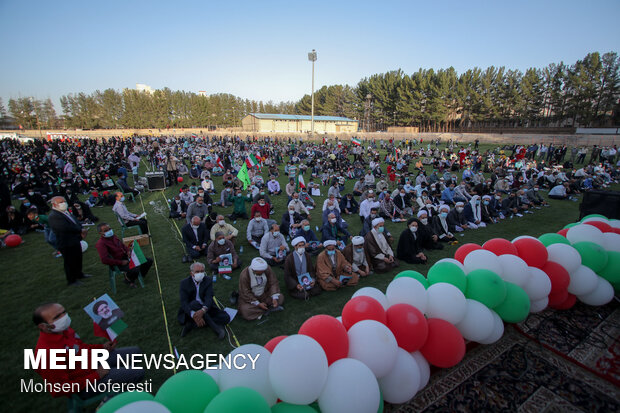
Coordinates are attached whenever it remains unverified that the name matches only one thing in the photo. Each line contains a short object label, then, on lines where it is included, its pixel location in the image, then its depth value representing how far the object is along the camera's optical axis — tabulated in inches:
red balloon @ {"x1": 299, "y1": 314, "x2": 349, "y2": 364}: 103.6
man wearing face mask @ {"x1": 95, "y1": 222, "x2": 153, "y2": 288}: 210.1
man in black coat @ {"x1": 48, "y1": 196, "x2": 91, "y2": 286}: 204.4
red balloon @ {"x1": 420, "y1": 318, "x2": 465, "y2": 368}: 122.1
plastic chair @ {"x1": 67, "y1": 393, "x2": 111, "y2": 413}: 108.3
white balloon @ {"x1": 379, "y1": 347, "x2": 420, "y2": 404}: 109.7
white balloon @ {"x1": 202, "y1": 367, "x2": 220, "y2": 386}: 95.0
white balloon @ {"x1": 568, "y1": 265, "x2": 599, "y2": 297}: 175.8
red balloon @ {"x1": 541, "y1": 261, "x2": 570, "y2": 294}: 171.6
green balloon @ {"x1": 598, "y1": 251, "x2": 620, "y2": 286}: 181.9
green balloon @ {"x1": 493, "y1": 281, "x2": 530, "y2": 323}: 149.0
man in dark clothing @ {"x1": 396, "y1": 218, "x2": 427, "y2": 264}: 262.4
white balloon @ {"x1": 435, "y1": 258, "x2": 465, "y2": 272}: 162.1
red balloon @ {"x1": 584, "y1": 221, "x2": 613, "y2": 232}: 208.2
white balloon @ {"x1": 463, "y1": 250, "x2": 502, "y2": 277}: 158.4
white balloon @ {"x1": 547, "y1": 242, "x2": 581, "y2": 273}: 175.3
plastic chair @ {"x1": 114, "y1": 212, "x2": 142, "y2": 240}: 312.7
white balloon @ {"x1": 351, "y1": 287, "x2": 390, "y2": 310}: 132.4
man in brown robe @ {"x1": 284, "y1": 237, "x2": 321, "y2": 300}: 207.0
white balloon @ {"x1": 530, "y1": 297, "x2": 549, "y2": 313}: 167.3
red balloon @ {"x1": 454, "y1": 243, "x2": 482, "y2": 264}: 182.1
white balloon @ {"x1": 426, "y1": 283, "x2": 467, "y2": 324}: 133.3
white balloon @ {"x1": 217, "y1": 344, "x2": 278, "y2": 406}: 90.6
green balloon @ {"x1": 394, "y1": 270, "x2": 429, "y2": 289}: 151.9
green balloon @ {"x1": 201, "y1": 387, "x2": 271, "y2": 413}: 74.0
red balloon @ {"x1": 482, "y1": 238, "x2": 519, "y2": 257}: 176.1
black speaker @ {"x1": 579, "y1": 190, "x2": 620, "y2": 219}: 291.9
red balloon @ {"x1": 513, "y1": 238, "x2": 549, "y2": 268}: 171.9
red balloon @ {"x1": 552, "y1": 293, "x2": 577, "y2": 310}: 184.5
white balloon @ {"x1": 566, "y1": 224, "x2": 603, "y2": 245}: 191.2
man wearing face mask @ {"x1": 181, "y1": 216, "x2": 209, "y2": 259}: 273.1
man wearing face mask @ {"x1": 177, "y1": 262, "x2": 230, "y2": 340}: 169.0
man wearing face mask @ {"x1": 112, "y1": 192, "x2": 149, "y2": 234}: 308.7
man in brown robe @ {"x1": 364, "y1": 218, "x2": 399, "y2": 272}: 248.2
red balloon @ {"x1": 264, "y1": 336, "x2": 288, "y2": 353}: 110.5
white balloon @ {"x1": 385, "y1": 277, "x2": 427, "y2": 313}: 132.7
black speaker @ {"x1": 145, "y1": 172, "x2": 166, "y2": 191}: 542.6
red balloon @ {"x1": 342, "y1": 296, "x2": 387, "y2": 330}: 118.1
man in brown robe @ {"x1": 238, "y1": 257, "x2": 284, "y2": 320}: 182.5
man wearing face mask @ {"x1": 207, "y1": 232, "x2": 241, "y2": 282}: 244.7
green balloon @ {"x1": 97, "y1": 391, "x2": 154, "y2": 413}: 75.5
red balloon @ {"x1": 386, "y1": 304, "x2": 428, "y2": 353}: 117.7
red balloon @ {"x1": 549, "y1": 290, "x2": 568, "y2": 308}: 177.2
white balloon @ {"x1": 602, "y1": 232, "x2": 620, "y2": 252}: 189.3
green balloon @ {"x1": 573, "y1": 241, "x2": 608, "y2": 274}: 180.9
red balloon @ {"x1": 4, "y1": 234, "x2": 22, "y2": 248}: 301.4
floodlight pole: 1481.3
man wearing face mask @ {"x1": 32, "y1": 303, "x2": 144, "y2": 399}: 100.5
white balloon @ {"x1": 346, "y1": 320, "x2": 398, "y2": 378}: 103.6
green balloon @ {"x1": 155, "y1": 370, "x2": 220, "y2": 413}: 81.7
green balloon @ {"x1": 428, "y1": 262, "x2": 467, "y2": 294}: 148.4
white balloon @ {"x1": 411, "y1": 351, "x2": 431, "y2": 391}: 123.2
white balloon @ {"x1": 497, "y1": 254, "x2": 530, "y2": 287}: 157.6
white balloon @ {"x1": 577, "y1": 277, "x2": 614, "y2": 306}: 180.7
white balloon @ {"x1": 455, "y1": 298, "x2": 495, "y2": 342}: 136.6
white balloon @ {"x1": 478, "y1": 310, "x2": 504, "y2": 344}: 142.6
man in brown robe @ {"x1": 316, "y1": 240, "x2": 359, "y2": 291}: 214.9
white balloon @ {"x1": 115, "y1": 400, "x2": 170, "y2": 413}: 68.9
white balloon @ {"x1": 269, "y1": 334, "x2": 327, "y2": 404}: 87.4
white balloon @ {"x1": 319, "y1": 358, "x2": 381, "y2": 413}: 88.0
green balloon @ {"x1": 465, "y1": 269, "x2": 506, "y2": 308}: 144.4
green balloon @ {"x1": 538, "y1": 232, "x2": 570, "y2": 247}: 190.1
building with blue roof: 2135.8
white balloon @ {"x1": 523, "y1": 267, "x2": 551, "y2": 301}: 160.2
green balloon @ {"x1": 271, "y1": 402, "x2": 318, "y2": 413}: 88.7
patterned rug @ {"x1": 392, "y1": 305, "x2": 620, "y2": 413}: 123.0
